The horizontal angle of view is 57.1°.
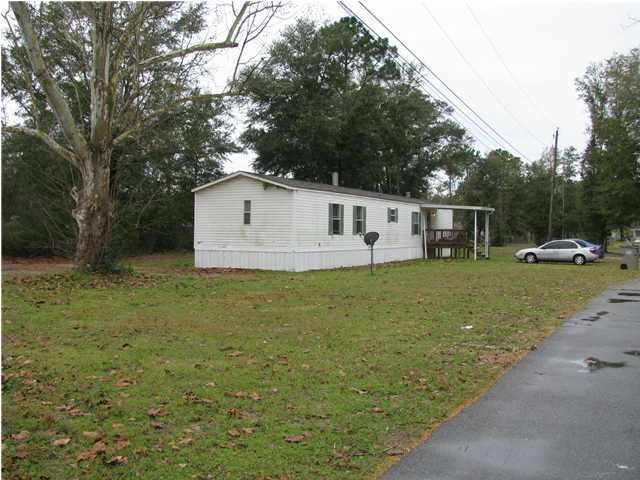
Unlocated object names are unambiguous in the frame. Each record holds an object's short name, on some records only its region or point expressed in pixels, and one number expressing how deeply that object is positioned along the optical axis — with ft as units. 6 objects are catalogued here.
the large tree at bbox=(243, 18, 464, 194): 124.16
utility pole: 132.87
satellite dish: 69.28
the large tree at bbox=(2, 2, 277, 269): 50.78
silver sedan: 95.50
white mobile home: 70.28
